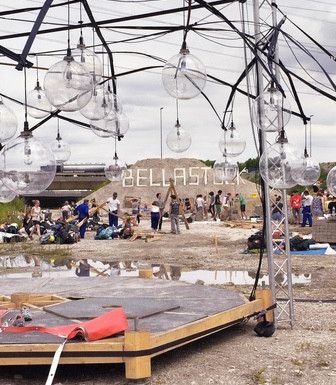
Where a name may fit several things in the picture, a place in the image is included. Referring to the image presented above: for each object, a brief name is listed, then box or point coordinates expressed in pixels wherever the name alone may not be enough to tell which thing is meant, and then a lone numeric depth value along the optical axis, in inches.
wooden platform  293.3
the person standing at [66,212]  1338.6
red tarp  300.8
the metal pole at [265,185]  384.5
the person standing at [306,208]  1214.3
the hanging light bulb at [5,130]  303.0
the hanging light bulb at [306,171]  345.1
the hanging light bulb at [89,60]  296.6
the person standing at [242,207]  1663.4
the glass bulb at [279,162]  338.3
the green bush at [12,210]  1368.1
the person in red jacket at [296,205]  1315.2
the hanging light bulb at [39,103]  375.9
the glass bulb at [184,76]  296.0
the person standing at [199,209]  1689.2
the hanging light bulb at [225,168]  458.6
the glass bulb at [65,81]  274.8
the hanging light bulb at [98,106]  352.8
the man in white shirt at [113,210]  1225.6
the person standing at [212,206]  1718.9
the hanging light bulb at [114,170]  551.2
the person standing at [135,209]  1535.4
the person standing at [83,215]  1181.7
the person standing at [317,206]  1135.6
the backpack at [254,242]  857.8
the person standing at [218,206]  1701.5
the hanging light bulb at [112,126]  376.1
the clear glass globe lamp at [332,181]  307.6
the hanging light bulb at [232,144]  408.2
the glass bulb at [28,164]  268.5
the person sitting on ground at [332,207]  1258.7
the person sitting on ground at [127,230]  1155.3
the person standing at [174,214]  1190.3
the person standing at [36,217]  1191.6
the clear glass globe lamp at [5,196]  431.5
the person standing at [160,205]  1301.8
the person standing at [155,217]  1280.8
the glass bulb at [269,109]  327.3
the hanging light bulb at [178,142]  394.0
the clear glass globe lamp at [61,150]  426.9
